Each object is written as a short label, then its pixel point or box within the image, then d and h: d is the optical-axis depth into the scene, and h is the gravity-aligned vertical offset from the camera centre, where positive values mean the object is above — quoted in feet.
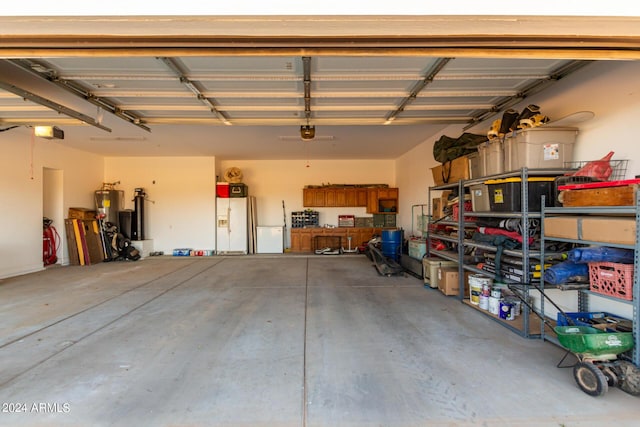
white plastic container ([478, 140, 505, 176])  10.84 +2.14
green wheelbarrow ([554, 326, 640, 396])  6.18 -3.35
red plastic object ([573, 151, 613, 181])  8.13 +1.23
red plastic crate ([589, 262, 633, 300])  6.73 -1.63
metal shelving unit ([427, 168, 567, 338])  9.26 -1.25
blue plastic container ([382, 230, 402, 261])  22.35 -2.38
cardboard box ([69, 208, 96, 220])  24.50 -0.06
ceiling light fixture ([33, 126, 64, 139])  15.19 +4.32
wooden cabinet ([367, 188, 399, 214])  30.22 +1.46
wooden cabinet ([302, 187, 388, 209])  30.25 +1.77
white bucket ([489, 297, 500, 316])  10.95 -3.52
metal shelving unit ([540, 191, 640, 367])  6.49 -0.91
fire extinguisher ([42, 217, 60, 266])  22.86 -2.28
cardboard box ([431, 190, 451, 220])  15.79 +0.45
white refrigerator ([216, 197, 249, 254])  29.14 -1.10
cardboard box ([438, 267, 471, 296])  13.78 -3.32
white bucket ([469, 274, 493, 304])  11.67 -3.01
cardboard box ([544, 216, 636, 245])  6.67 -0.41
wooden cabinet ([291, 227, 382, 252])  29.96 -2.27
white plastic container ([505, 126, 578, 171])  9.63 +2.21
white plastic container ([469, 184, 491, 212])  11.35 +0.60
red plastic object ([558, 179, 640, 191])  6.69 +0.71
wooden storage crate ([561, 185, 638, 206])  6.70 +0.41
